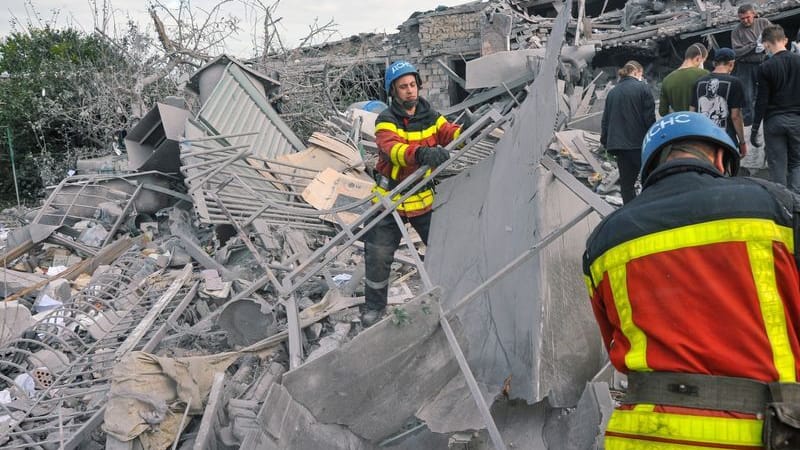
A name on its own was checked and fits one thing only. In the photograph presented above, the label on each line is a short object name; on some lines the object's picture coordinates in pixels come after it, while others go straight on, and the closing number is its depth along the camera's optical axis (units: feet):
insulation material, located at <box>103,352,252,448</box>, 10.13
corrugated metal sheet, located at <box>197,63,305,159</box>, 23.77
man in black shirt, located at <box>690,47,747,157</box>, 15.48
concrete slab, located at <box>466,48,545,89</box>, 32.80
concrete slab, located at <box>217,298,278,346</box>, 13.73
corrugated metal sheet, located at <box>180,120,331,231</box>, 14.62
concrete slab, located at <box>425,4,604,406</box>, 7.77
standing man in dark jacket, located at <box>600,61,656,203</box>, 17.17
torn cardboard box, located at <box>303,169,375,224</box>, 20.90
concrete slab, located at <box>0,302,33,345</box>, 15.58
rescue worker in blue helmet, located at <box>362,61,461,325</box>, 13.24
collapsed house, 7.60
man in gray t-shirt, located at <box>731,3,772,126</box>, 20.01
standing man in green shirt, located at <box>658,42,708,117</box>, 17.16
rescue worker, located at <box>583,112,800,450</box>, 4.79
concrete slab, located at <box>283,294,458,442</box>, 7.23
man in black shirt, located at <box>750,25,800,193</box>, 14.87
